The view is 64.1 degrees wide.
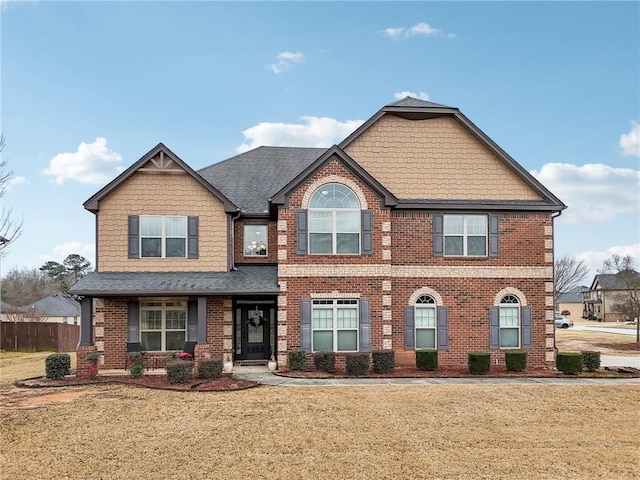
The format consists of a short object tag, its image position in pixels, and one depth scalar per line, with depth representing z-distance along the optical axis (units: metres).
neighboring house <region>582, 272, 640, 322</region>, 67.25
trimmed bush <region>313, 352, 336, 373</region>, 16.80
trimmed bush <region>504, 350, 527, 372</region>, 17.33
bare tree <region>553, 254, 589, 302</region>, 48.19
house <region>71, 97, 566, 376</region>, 17.52
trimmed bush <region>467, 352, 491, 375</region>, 16.83
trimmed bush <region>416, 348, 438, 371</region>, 17.14
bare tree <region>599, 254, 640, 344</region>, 32.28
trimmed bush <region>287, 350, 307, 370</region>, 16.73
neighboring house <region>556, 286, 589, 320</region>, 89.06
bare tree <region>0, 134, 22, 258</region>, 14.88
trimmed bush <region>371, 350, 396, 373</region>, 16.73
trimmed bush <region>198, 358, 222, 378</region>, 15.32
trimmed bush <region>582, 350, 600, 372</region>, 17.77
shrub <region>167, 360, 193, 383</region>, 14.66
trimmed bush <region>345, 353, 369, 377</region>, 16.36
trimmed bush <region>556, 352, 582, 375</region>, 17.06
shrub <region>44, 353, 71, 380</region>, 15.83
